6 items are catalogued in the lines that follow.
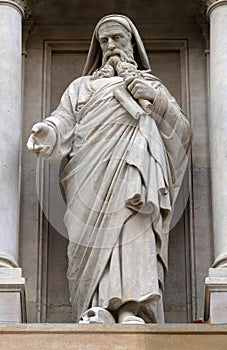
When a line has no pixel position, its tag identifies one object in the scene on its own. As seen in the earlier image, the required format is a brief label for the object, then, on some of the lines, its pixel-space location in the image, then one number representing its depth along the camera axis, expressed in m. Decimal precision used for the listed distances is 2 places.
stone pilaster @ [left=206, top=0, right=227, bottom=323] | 11.39
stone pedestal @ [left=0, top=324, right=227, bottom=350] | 10.12
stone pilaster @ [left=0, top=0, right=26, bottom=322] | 11.33
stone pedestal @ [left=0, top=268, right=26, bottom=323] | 11.26
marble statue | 11.21
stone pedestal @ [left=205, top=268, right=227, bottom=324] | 11.28
